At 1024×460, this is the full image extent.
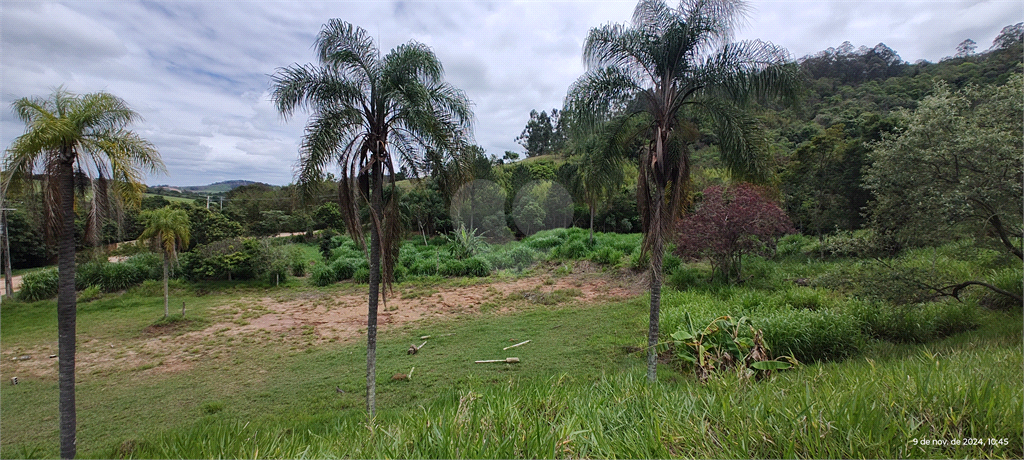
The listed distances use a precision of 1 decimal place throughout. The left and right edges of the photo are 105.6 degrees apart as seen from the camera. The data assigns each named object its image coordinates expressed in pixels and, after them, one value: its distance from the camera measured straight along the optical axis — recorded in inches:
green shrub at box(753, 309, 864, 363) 230.4
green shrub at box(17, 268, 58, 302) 528.1
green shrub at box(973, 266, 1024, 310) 265.9
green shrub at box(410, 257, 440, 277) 671.8
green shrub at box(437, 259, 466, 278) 672.4
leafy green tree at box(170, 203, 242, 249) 687.1
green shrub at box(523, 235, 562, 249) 837.8
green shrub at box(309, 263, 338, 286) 639.8
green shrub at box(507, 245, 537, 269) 712.4
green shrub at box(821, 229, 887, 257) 330.0
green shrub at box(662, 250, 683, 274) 522.4
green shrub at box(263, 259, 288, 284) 635.5
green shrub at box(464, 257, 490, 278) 671.1
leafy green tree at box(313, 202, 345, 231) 1115.9
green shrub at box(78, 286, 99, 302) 531.5
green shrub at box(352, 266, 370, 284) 629.9
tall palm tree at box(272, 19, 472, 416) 213.6
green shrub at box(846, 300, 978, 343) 248.7
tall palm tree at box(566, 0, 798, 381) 203.8
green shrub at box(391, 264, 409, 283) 633.4
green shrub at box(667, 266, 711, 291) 457.4
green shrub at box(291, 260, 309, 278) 700.7
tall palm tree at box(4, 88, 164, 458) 160.7
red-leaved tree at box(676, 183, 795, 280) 413.0
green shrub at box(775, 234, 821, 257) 596.4
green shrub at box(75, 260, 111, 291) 567.2
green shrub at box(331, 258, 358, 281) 658.2
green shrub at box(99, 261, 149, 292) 576.1
